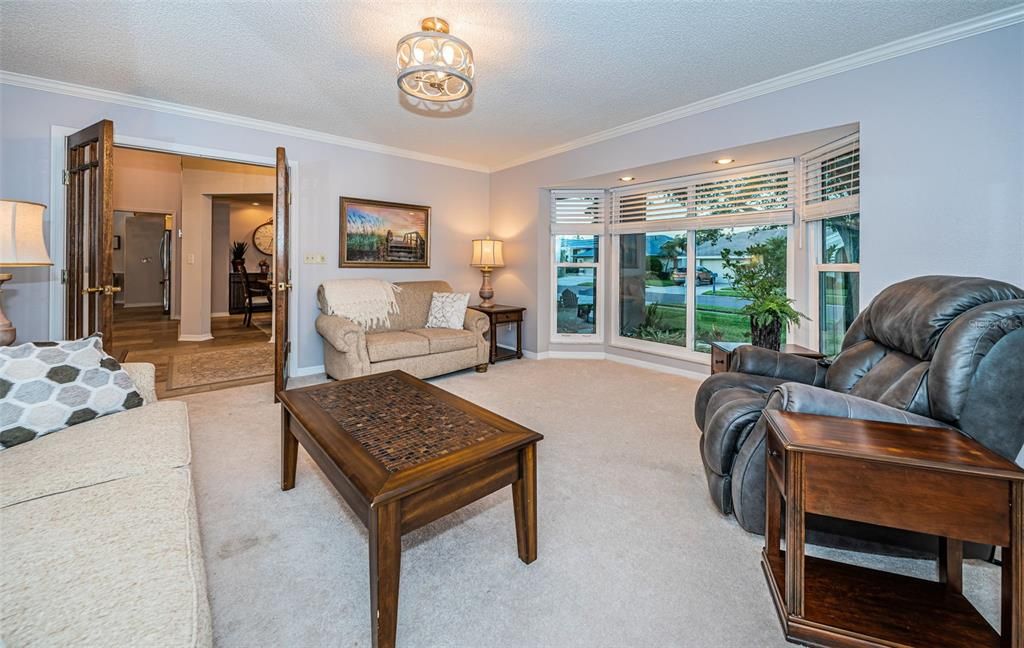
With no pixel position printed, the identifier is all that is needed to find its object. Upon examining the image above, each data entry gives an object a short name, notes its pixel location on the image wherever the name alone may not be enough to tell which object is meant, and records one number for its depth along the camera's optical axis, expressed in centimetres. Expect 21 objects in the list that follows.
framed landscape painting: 457
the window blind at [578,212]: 508
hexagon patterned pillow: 149
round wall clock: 906
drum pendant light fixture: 215
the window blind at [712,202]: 372
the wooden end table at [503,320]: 487
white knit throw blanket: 417
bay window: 383
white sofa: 75
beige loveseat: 372
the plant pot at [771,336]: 307
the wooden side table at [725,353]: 269
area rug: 402
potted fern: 304
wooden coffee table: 118
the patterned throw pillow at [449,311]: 461
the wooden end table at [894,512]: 110
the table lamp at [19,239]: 224
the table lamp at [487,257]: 529
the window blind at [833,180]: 295
